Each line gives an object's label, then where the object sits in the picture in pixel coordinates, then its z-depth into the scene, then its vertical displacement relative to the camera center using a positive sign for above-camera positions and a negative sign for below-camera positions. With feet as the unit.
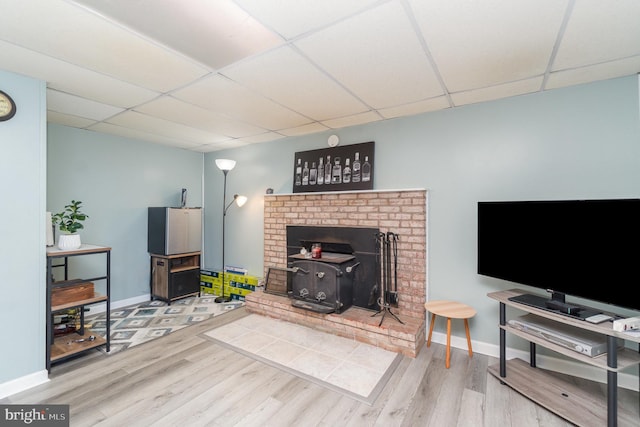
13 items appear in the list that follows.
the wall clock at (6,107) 6.57 +2.56
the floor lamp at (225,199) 13.23 +0.83
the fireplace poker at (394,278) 9.95 -2.29
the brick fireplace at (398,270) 9.00 -1.97
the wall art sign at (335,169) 10.81 +1.93
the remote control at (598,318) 5.58 -2.11
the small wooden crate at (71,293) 7.71 -2.32
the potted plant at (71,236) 7.85 -0.67
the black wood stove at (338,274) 10.00 -2.24
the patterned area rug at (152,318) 9.76 -4.35
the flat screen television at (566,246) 5.54 -0.73
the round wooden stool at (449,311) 7.98 -2.89
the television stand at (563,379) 5.28 -4.18
